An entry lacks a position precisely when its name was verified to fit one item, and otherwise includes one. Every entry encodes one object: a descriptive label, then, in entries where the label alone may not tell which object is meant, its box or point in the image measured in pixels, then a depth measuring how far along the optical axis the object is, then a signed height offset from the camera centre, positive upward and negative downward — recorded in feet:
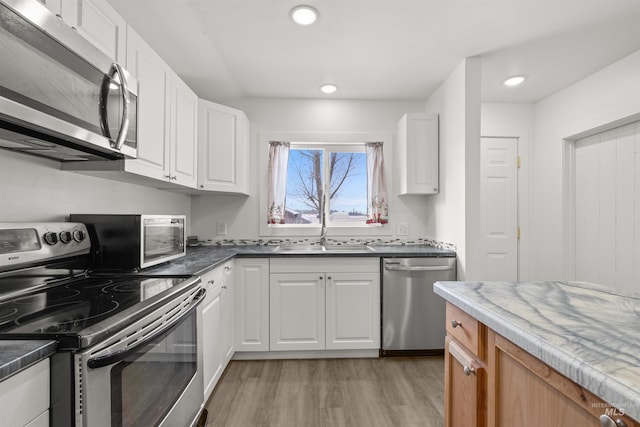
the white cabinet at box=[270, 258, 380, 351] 7.91 -2.29
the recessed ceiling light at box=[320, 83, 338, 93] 9.04 +4.08
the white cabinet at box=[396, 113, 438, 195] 9.04 +2.04
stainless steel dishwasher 7.95 -2.28
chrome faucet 9.90 -0.15
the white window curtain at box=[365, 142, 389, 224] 9.96 +1.12
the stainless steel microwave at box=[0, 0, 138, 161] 2.66 +1.37
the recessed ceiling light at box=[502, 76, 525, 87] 8.63 +4.15
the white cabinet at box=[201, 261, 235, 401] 5.87 -2.32
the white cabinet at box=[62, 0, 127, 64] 3.83 +2.74
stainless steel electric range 2.51 -1.12
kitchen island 1.77 -0.89
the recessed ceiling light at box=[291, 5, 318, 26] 5.72 +4.05
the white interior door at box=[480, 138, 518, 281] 10.41 +0.21
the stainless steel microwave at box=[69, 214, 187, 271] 4.96 -0.38
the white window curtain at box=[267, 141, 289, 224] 9.81 +1.25
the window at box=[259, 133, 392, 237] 9.91 +1.19
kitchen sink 9.29 -0.94
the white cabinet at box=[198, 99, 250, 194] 8.16 +2.00
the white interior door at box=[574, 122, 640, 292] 7.89 +0.39
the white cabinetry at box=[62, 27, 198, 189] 5.06 +1.82
